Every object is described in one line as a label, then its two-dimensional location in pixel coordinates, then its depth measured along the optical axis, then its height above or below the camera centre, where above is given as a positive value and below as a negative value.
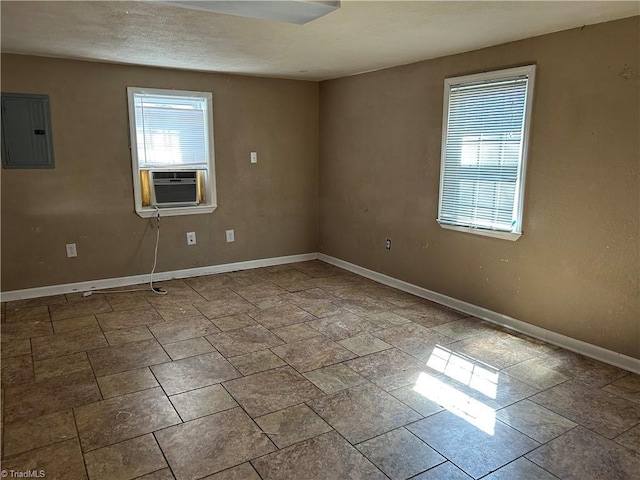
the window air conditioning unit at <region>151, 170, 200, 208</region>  4.64 -0.32
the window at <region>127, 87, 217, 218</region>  4.48 +0.07
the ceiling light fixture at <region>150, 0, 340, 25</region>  2.30 +0.77
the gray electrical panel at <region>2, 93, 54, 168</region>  3.91 +0.21
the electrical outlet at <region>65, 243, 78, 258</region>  4.31 -0.87
